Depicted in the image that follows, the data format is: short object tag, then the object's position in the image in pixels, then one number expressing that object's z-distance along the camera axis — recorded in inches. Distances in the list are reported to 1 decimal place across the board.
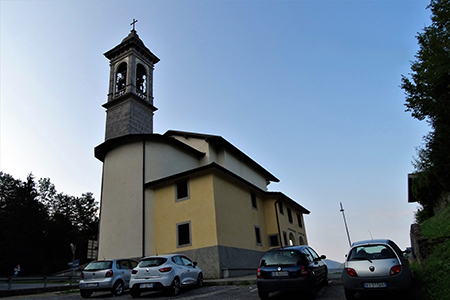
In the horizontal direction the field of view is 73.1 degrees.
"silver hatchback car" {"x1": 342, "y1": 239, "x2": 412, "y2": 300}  269.7
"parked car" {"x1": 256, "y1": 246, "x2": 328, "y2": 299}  311.6
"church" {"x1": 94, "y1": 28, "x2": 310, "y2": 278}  719.7
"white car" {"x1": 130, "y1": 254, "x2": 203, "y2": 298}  403.5
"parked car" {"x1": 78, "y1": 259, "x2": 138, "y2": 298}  453.1
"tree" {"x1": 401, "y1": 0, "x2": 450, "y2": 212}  491.2
